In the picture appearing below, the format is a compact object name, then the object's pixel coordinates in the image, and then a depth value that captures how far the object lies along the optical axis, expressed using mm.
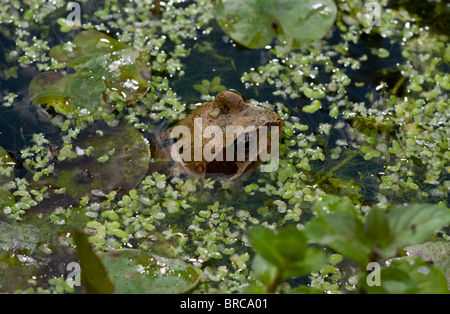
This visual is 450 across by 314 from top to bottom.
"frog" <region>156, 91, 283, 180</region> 576
